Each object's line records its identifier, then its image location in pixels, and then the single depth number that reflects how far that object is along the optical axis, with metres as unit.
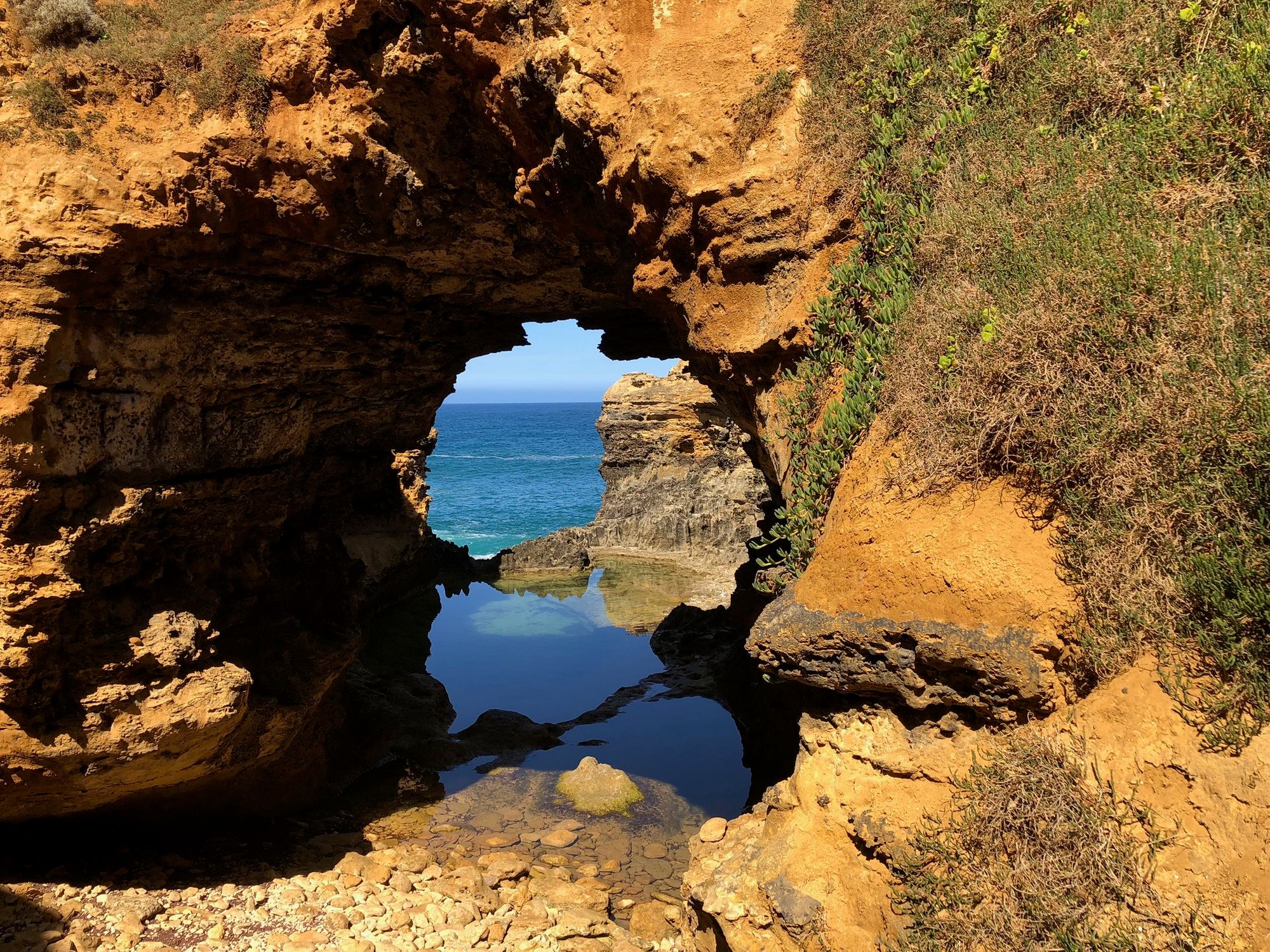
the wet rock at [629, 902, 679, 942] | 7.84
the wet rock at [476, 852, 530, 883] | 8.80
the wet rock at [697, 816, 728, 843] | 6.55
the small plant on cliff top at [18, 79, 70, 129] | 7.61
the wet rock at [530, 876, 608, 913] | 8.30
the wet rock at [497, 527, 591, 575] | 29.17
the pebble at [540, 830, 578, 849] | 9.87
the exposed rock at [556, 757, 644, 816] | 10.86
